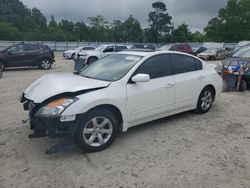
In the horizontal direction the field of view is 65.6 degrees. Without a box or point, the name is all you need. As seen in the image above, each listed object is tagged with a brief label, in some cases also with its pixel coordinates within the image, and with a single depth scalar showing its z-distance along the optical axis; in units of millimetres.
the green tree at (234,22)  49636
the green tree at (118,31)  49727
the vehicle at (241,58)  6340
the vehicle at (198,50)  21936
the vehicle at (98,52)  11649
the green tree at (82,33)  51491
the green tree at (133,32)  48478
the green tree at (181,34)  46691
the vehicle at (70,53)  19628
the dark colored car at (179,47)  17126
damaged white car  2812
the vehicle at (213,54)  19603
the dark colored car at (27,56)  10840
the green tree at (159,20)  54795
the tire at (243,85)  6335
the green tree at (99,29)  51718
